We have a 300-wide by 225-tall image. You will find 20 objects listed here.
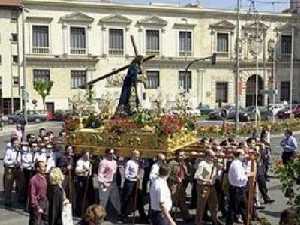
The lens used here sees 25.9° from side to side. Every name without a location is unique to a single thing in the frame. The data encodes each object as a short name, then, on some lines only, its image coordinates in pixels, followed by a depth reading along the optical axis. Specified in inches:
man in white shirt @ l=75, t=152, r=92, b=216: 637.3
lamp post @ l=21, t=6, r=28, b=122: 2345.8
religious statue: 776.3
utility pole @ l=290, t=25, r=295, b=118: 2921.8
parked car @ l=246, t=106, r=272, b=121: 2085.6
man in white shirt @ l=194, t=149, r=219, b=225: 570.3
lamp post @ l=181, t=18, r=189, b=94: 2781.0
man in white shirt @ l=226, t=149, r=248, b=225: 563.8
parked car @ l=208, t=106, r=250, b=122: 2110.5
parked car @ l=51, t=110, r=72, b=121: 2331.4
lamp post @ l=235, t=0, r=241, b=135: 1395.9
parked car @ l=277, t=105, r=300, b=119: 2146.9
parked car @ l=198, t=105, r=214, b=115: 2316.2
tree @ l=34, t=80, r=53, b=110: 2477.9
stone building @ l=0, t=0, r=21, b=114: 2518.5
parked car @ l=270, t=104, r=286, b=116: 2109.5
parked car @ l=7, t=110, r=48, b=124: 2261.3
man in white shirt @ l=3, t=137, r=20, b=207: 703.7
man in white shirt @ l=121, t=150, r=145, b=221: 609.0
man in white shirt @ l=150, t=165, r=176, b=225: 446.3
